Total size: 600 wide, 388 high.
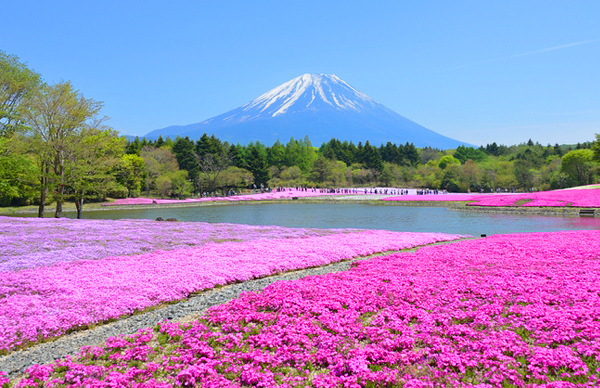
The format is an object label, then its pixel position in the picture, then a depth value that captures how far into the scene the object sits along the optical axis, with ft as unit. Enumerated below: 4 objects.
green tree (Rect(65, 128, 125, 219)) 114.11
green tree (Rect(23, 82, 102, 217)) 105.96
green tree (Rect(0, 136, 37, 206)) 98.15
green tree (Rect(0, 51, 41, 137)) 106.52
